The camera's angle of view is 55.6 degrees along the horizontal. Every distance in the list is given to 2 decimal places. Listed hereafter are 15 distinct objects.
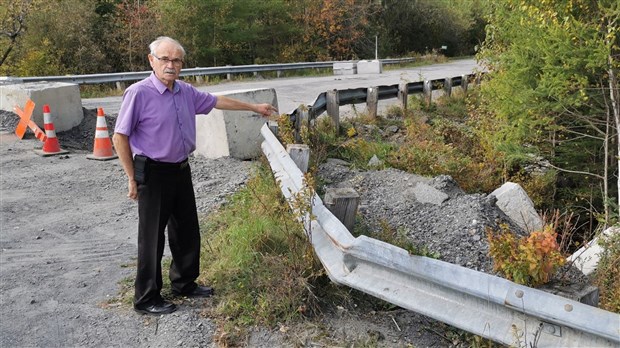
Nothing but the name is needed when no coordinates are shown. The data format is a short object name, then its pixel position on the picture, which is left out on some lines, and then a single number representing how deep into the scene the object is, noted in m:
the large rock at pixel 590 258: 5.05
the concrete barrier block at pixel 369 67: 28.02
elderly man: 3.80
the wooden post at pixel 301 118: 7.80
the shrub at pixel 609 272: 4.00
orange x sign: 9.55
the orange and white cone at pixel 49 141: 9.02
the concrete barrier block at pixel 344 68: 26.75
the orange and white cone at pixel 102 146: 8.73
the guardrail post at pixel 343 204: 3.71
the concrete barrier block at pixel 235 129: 8.02
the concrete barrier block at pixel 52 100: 9.92
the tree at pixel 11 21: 23.44
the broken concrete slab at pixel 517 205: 6.22
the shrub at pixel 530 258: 2.95
